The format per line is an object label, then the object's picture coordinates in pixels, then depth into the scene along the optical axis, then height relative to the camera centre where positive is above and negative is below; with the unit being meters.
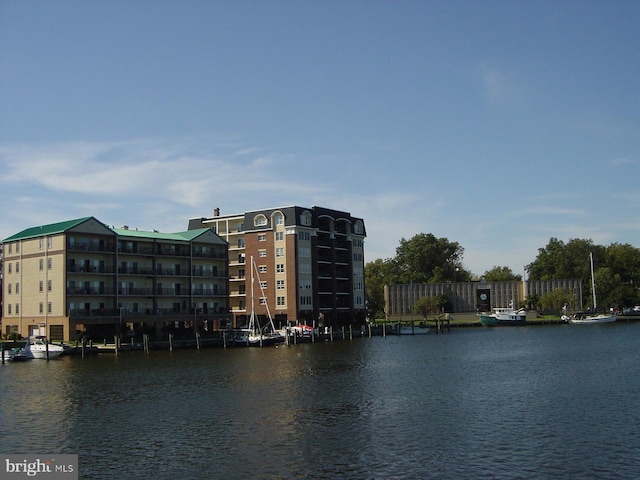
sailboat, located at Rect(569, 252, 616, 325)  151.38 -5.12
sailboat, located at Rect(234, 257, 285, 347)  99.00 -4.82
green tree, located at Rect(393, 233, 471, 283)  197.57 +5.77
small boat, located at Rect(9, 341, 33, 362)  79.94 -5.07
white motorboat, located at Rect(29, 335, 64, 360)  80.38 -4.67
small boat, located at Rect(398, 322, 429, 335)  130.75 -5.60
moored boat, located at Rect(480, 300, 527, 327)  152.62 -4.51
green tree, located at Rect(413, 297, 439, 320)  169.50 -1.61
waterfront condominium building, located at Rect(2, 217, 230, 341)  94.94 +3.60
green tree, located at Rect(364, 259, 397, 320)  176.62 +1.05
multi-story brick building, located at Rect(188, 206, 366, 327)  125.00 +6.92
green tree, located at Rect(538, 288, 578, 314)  167.00 -1.29
